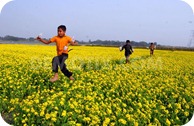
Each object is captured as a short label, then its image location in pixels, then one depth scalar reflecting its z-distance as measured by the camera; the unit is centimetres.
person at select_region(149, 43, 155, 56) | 2765
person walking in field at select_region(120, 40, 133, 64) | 1689
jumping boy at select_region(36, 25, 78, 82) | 789
